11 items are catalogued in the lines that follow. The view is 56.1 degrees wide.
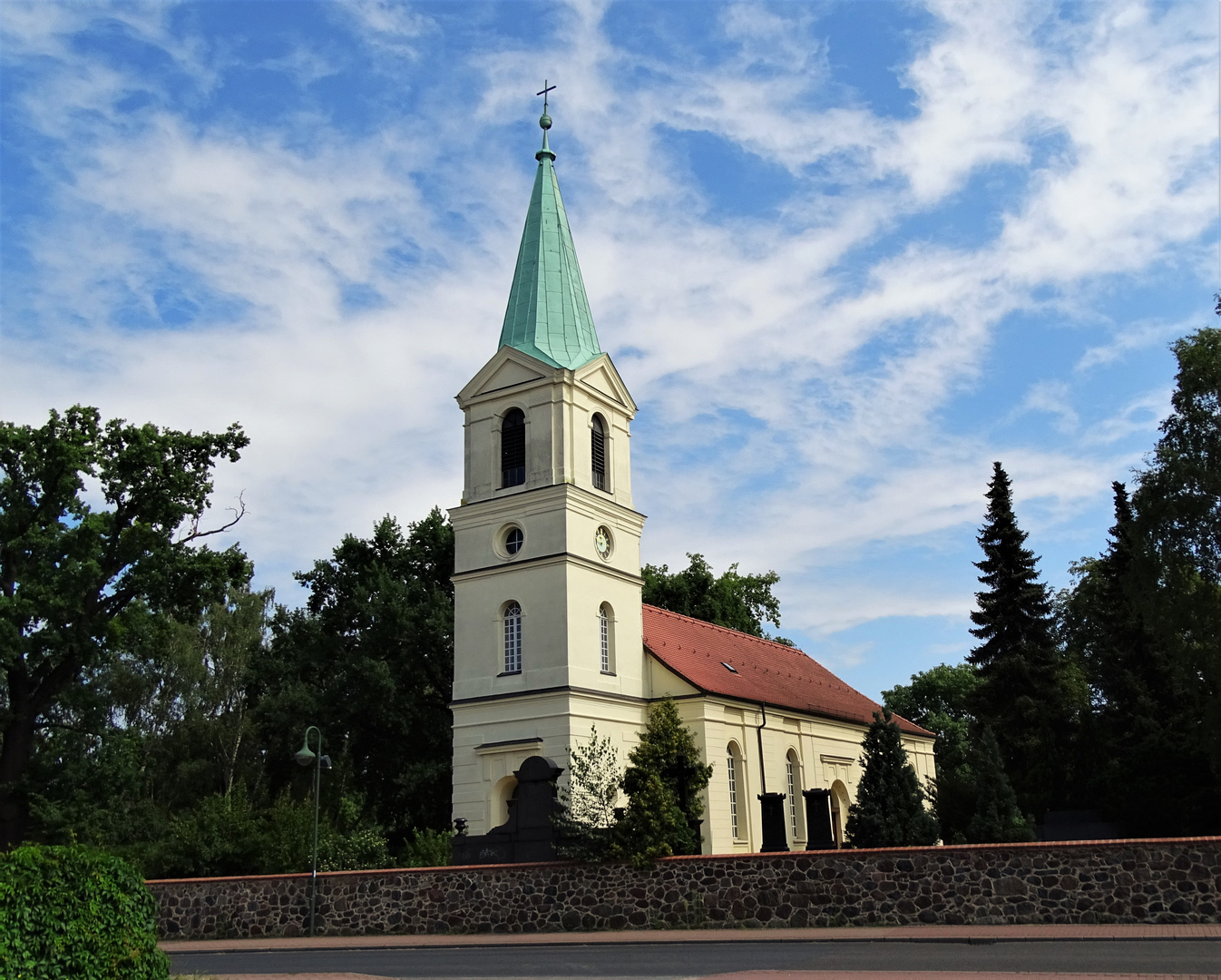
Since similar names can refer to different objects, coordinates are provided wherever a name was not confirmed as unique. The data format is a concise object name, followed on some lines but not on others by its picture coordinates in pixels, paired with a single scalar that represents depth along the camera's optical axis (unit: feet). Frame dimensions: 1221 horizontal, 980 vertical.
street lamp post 80.89
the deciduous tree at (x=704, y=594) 173.58
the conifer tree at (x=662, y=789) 74.38
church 105.81
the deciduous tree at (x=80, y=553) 110.42
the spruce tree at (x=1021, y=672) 127.24
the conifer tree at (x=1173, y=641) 102.78
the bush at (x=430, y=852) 93.40
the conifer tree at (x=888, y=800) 88.99
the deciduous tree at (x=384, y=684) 134.62
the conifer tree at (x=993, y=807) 89.20
